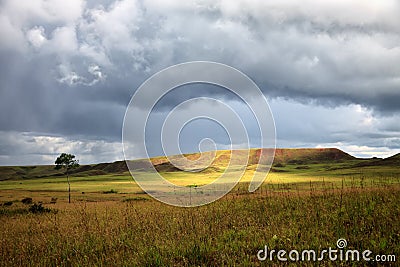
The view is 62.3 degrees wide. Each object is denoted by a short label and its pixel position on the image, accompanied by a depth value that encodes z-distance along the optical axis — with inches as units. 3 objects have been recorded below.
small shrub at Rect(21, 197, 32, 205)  1494.5
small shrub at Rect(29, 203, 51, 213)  1007.8
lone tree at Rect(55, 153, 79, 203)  1892.2
